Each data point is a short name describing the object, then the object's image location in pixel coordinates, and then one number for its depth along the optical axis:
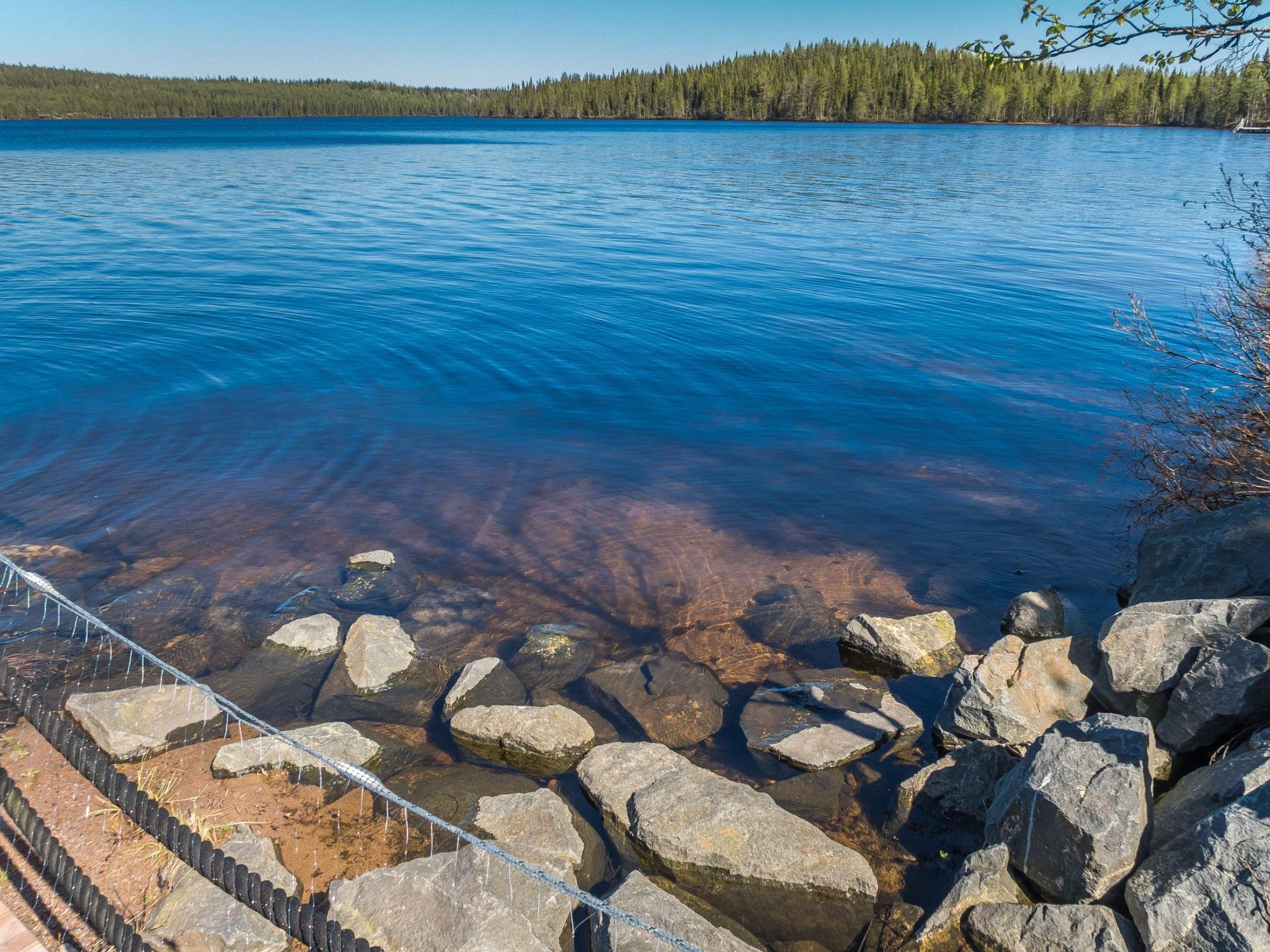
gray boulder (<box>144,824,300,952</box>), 4.21
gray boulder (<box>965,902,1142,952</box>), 4.29
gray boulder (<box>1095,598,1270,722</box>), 5.98
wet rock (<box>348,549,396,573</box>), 9.39
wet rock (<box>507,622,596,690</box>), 7.64
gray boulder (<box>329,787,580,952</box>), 4.41
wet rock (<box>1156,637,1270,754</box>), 5.45
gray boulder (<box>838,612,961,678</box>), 7.77
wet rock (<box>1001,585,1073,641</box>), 8.12
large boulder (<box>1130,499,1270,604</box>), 7.08
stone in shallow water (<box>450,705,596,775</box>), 6.39
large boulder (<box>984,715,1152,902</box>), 4.65
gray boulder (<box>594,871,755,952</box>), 4.46
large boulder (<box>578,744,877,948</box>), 5.10
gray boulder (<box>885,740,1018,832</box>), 5.89
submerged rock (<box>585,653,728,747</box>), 6.96
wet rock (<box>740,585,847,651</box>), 8.41
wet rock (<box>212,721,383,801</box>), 5.84
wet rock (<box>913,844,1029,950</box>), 4.66
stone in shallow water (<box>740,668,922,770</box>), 6.52
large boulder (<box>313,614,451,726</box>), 7.04
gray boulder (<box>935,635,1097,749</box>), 6.38
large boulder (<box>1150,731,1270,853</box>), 4.66
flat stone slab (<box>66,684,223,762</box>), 6.02
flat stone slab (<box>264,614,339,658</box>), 7.68
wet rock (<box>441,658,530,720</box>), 7.00
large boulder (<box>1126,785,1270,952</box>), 3.86
